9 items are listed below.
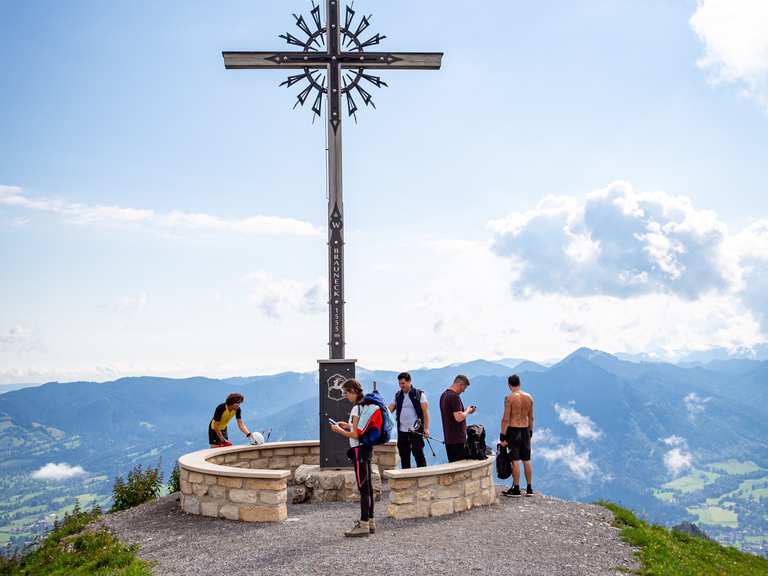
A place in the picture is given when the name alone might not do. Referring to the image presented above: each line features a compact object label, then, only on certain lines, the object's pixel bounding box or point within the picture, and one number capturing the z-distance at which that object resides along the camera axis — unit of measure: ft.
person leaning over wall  36.88
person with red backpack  26.45
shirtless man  33.81
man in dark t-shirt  33.19
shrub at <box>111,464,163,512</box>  40.14
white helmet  40.73
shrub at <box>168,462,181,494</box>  41.98
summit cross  38.45
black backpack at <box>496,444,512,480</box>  34.17
